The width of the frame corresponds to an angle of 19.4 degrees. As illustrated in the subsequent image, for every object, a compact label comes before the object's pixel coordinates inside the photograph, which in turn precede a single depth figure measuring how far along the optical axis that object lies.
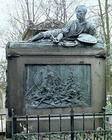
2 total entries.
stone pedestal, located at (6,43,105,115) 8.20
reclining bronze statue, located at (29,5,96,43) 8.51
